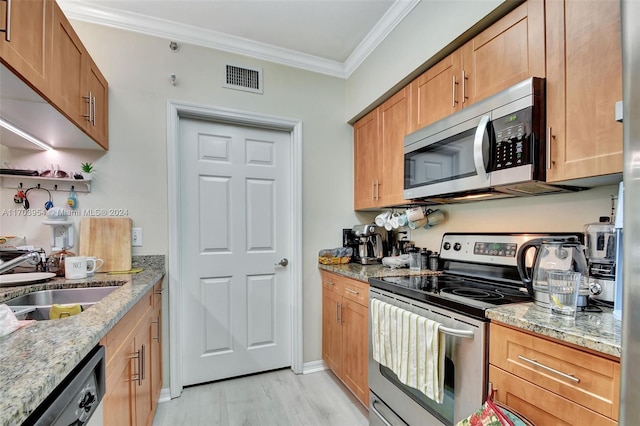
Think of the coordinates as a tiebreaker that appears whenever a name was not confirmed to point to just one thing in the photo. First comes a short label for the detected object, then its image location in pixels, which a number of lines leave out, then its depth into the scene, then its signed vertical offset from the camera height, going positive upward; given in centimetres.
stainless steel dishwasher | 60 -43
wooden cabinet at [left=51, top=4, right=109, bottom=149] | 141 +68
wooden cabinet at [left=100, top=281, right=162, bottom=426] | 104 -68
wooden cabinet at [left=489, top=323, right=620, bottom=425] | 81 -52
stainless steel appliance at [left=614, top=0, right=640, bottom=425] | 48 +0
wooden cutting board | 197 -21
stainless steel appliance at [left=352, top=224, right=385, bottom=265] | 251 -31
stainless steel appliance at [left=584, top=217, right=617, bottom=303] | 114 -20
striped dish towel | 130 -67
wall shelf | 185 +17
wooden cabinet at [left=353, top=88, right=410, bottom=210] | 212 +44
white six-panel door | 233 -32
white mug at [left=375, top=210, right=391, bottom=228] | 250 -8
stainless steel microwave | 125 +29
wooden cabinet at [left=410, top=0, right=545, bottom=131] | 129 +72
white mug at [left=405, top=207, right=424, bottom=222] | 218 -3
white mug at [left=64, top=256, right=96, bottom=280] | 172 -33
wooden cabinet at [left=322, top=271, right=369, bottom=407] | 195 -89
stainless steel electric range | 118 -45
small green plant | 199 +28
